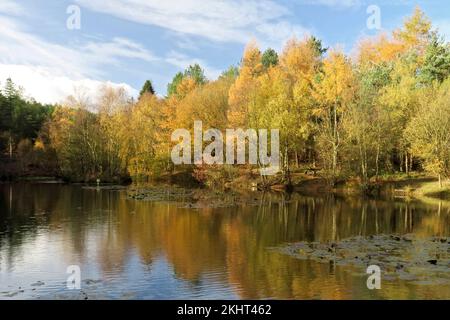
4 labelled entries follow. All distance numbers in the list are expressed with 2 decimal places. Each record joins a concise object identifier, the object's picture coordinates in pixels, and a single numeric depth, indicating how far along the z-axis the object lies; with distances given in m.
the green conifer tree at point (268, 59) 84.62
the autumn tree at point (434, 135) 45.06
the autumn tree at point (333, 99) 50.81
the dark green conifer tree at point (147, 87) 107.09
